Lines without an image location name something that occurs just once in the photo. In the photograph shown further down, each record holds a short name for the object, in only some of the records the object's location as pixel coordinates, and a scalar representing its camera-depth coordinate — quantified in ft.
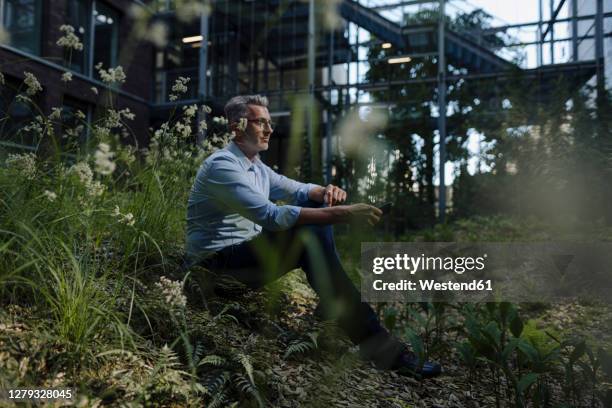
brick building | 29.55
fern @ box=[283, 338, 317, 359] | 6.89
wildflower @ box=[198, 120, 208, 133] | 8.77
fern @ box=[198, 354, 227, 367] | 5.51
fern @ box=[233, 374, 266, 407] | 5.27
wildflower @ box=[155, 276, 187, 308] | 4.61
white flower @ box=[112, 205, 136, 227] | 5.41
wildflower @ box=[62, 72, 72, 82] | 6.75
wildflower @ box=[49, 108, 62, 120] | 7.06
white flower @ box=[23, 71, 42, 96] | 6.70
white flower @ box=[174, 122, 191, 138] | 7.94
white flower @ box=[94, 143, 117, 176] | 3.73
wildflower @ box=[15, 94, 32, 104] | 6.64
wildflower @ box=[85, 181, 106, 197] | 5.25
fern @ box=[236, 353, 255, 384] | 5.44
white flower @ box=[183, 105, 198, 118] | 8.05
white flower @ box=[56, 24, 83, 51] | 7.00
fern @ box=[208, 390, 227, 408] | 5.05
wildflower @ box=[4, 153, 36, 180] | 5.99
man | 6.84
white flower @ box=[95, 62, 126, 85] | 7.24
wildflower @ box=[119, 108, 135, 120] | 7.91
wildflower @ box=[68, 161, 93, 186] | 4.88
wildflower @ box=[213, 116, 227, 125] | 8.56
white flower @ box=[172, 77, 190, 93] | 7.54
